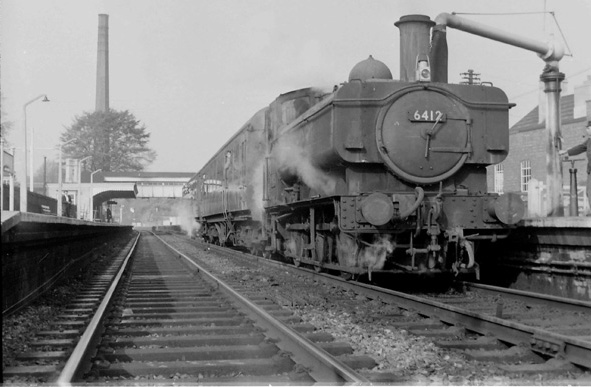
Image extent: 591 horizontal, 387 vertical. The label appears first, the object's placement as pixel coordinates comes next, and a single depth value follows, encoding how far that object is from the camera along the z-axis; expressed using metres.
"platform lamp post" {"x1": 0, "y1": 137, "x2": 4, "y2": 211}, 14.95
